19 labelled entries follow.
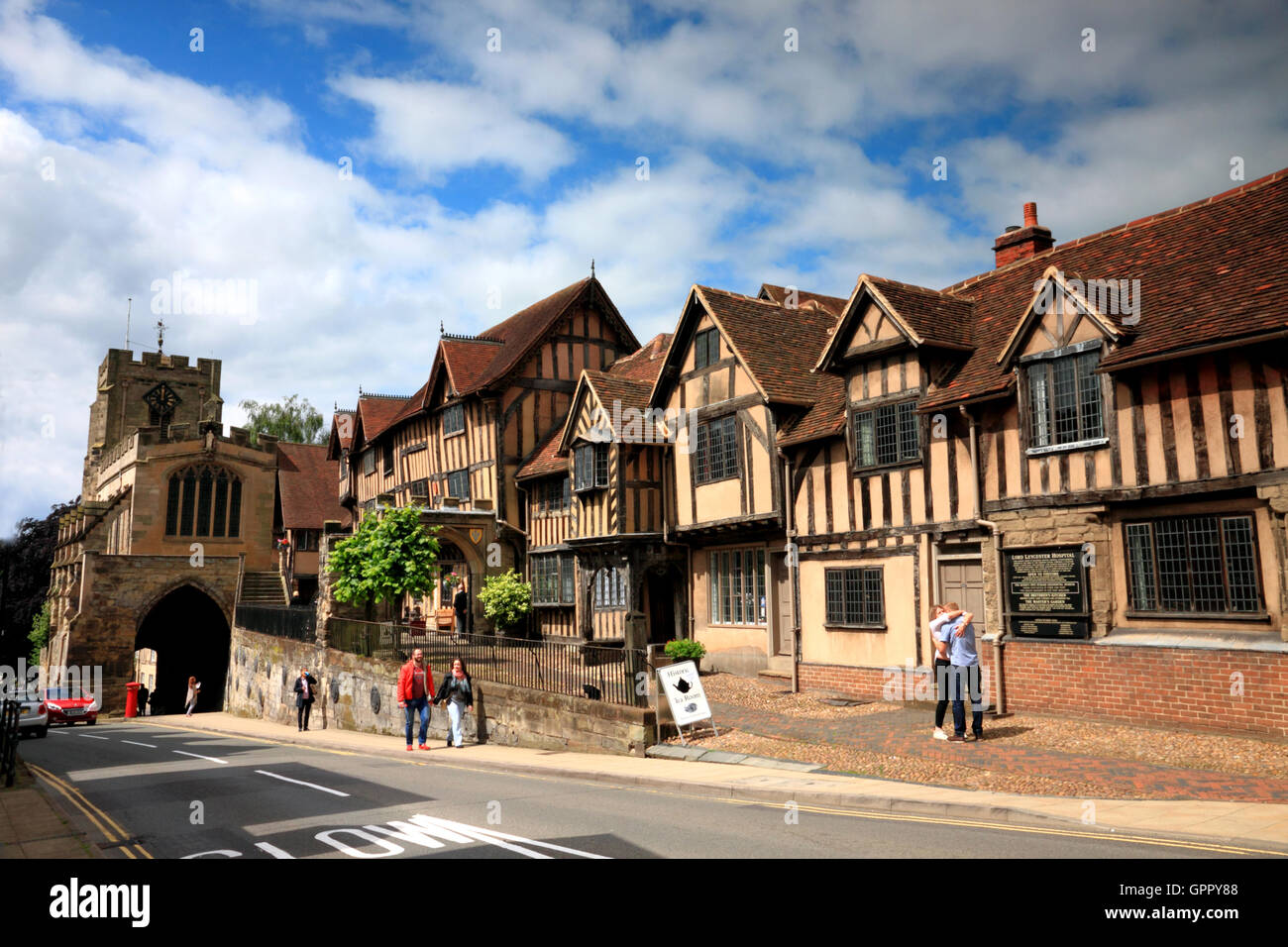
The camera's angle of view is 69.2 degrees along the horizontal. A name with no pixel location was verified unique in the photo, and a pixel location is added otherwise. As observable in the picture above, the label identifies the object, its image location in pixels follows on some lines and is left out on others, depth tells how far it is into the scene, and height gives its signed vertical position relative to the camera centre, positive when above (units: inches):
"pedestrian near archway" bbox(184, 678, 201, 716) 1575.0 -135.5
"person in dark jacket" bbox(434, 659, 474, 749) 762.2 -68.1
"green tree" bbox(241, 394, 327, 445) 2564.0 +518.6
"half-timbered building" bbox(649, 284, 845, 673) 832.3 +145.1
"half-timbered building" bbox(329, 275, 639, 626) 1246.3 +278.5
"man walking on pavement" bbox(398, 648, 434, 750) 759.1 -63.2
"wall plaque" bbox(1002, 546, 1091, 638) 572.7 +8.2
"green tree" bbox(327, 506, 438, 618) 1007.6 +56.5
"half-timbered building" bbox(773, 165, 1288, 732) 502.9 +85.3
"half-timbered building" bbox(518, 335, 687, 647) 966.4 +97.3
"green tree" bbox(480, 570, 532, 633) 1186.0 +13.6
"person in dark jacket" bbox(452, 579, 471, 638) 1232.8 +1.8
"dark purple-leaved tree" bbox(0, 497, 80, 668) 2335.1 +90.5
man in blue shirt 522.0 -33.4
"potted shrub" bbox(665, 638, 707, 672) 855.7 -37.1
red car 1408.7 -144.1
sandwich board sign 625.3 -57.4
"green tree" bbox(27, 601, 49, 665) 2160.4 -44.7
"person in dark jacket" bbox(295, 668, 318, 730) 1020.5 -91.7
